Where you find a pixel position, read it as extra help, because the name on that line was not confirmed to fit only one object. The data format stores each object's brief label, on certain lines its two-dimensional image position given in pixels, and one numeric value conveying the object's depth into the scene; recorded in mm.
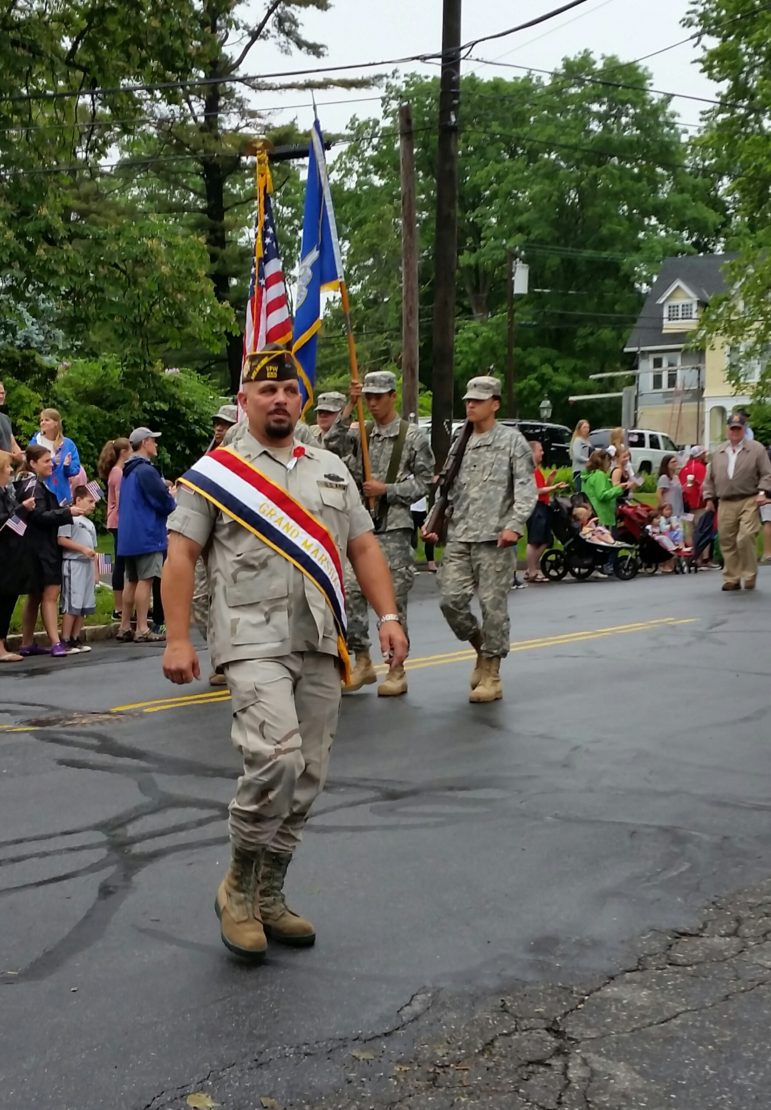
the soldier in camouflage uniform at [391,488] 9289
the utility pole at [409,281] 22766
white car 46675
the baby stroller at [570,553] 19122
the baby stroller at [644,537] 20500
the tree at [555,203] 59875
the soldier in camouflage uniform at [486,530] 9156
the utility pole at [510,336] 49812
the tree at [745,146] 35750
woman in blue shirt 13188
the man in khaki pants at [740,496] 16422
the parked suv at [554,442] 45875
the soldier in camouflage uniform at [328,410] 9992
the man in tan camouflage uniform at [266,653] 4488
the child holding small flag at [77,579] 12617
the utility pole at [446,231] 21609
